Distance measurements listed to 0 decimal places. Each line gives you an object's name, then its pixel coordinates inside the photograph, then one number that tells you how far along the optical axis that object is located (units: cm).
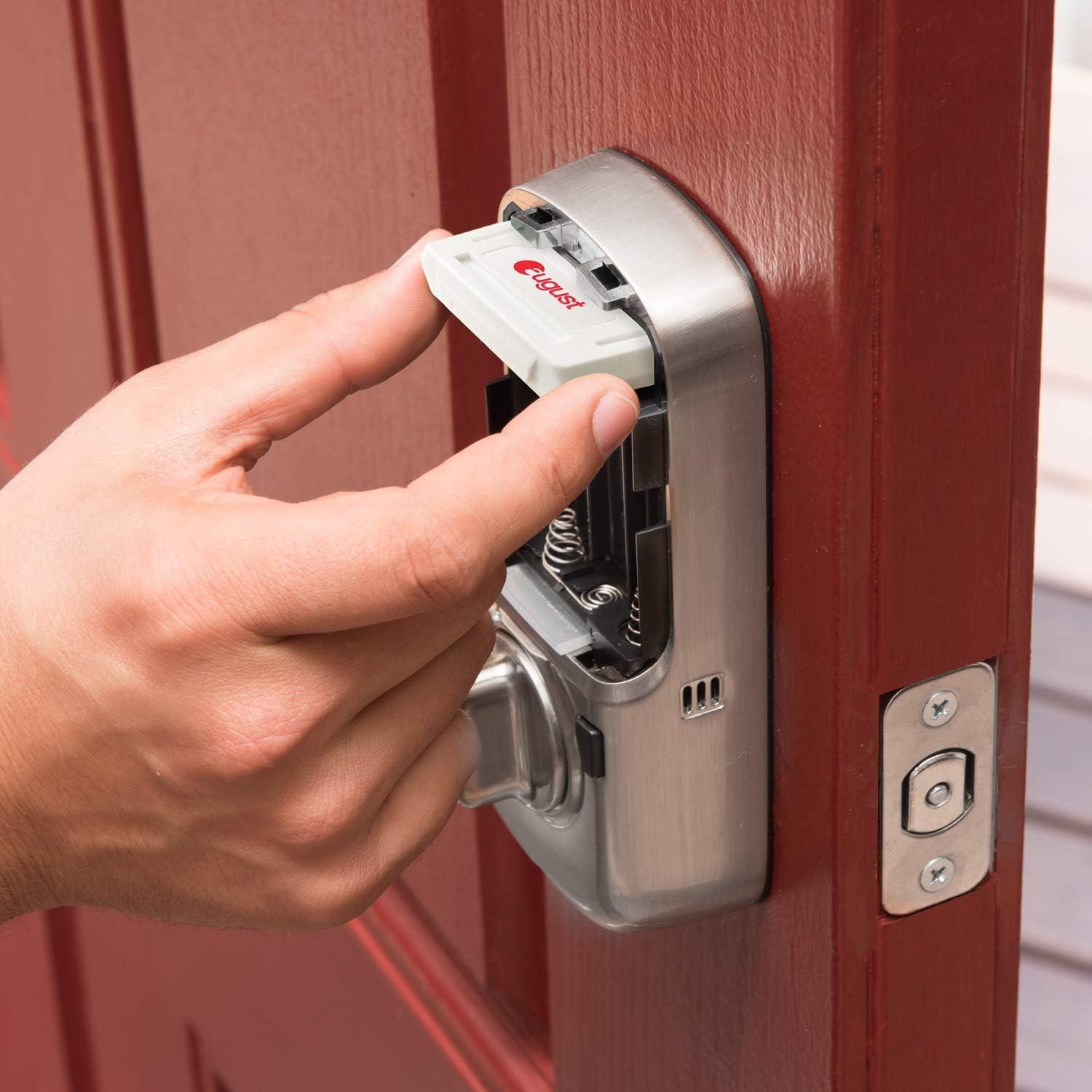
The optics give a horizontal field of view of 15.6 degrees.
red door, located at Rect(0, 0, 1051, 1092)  87
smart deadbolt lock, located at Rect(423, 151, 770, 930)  90
